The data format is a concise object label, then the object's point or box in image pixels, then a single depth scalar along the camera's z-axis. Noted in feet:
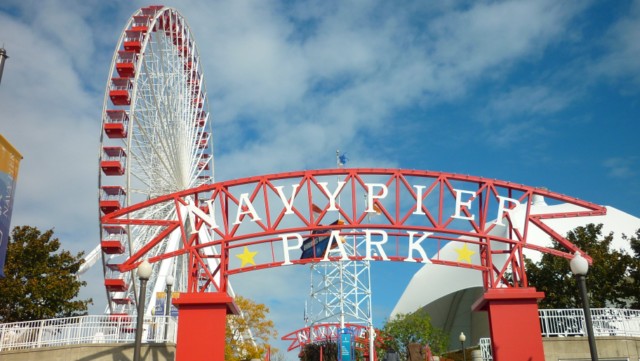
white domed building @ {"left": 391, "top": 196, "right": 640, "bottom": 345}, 180.55
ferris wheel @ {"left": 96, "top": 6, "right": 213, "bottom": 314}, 112.98
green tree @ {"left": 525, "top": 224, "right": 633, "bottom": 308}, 108.58
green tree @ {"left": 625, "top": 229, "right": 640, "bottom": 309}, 102.22
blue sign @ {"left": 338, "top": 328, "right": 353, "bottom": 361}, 110.42
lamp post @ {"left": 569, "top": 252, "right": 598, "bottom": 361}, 50.96
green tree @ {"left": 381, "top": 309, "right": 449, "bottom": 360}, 164.55
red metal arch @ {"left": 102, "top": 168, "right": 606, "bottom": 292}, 72.33
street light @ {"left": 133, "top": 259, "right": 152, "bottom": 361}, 50.67
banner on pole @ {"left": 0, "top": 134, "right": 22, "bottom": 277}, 62.80
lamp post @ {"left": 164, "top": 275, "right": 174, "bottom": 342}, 73.31
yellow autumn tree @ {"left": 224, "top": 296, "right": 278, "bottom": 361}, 137.49
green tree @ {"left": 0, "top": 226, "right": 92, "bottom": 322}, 109.19
